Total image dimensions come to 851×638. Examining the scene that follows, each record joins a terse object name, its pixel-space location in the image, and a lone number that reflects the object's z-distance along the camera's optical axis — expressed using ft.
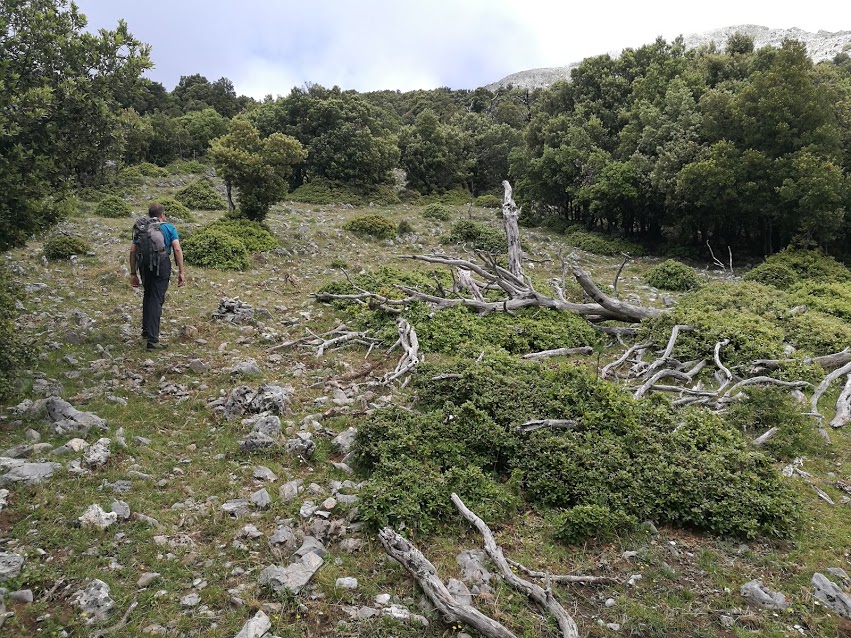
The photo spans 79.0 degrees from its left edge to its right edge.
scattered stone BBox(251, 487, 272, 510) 15.33
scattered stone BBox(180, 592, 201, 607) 11.53
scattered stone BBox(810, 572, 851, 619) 12.16
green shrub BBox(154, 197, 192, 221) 66.18
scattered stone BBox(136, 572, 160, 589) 11.93
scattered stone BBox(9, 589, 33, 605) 11.07
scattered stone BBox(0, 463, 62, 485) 14.88
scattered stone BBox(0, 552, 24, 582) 11.53
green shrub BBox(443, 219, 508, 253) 75.10
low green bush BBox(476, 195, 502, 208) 125.39
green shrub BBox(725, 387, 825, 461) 20.36
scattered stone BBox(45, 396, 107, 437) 18.11
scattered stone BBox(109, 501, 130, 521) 14.15
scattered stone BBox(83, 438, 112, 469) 16.28
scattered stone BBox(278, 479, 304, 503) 15.88
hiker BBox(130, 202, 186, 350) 26.73
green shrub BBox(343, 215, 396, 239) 74.18
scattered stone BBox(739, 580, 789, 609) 12.35
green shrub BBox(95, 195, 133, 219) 67.56
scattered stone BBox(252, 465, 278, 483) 16.83
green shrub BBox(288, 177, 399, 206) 106.22
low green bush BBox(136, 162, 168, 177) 107.34
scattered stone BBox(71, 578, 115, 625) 10.93
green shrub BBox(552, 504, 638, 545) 14.80
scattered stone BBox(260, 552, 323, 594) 12.16
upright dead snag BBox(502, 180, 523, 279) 45.55
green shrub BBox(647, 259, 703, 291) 54.60
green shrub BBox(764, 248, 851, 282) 52.70
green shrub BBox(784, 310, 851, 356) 31.86
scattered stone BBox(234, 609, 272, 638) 10.69
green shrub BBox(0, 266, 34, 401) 19.34
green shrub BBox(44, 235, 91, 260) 43.90
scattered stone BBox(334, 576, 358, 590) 12.47
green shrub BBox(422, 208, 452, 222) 97.47
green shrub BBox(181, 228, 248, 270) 49.11
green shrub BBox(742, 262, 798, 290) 53.36
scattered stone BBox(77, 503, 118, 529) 13.53
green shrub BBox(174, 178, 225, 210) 81.76
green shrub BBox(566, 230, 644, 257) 81.30
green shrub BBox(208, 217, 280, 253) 57.12
